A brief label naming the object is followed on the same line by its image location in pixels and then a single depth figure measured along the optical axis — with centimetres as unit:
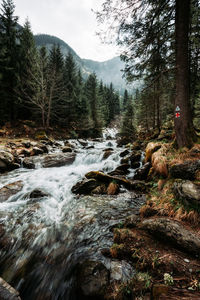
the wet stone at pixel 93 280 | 213
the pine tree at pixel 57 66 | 2055
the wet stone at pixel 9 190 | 560
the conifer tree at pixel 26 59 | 1963
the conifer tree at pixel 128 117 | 2419
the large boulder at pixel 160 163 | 518
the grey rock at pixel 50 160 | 957
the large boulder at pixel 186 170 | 375
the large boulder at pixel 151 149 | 731
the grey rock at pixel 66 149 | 1384
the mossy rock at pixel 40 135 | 1641
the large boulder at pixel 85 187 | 638
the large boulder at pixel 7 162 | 847
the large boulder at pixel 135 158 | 945
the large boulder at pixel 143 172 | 701
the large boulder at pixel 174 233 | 235
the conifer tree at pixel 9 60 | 1772
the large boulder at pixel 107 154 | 1171
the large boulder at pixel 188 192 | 300
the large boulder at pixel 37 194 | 583
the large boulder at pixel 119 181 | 637
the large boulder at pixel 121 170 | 839
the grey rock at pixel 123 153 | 1121
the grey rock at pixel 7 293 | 166
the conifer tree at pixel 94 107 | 2953
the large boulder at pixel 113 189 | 614
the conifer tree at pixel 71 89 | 2470
